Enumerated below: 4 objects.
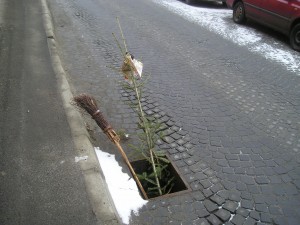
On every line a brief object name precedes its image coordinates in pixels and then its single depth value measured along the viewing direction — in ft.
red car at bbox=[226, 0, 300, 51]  28.43
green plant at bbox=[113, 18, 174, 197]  12.91
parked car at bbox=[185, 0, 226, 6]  44.50
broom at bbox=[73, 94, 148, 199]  12.96
